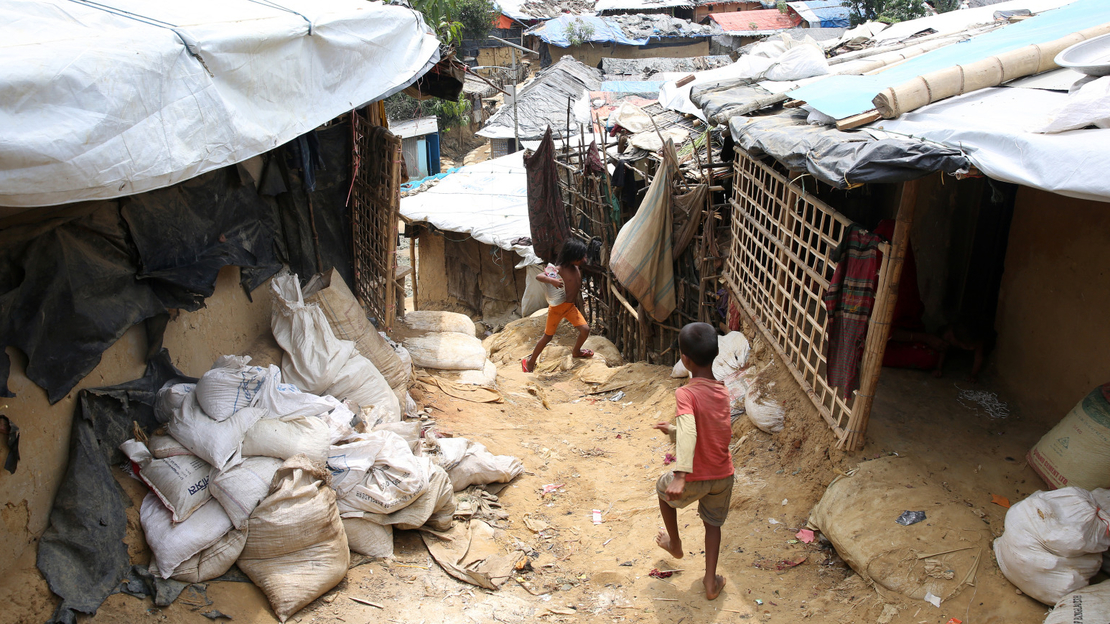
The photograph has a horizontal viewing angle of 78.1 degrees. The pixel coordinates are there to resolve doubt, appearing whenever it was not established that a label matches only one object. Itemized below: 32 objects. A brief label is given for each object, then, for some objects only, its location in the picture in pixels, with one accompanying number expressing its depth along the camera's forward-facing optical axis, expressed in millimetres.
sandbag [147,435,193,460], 3264
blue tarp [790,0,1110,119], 4184
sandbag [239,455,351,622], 3012
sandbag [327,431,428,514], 3387
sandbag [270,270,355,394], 4289
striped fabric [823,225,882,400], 3678
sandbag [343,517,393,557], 3363
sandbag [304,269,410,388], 4859
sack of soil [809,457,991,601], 3061
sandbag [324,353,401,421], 4355
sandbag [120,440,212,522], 3119
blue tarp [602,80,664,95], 18094
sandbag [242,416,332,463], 3355
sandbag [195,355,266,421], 3455
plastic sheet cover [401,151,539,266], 10688
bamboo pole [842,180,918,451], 3312
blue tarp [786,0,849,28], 27828
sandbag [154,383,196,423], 3519
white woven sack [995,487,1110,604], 2713
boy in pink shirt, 2939
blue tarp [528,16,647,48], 25859
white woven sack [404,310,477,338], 6335
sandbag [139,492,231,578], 2982
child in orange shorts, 7094
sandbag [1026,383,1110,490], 3082
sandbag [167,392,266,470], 3229
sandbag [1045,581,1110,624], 2531
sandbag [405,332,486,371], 5902
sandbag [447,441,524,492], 4098
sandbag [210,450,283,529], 3100
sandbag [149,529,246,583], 2986
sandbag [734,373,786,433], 4605
